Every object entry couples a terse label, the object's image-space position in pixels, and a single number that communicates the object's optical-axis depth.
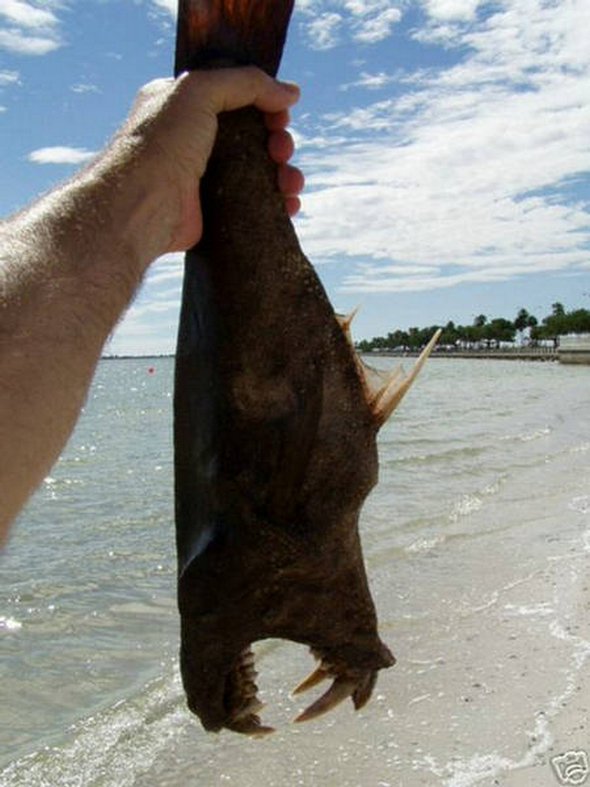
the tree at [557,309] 162.25
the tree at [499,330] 172.39
